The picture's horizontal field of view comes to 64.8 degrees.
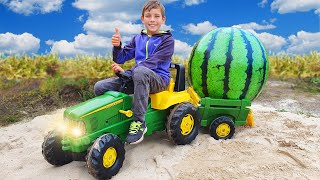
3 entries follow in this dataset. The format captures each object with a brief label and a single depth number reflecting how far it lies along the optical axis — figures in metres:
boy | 2.49
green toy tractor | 2.35
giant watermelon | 3.05
